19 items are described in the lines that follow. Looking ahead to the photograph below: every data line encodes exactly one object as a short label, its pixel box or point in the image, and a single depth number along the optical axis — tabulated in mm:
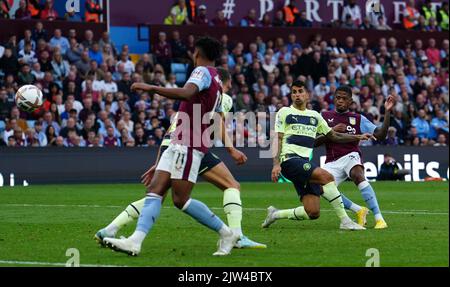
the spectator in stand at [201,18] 34844
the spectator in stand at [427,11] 40181
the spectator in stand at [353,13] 38250
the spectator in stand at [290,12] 36938
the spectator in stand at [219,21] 35338
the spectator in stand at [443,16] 40188
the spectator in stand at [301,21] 37031
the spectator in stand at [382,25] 38656
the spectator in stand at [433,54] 38438
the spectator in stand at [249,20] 36281
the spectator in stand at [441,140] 34688
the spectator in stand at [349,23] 37969
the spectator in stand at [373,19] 38594
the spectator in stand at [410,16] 39750
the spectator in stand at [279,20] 36656
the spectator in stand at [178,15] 34469
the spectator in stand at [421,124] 35156
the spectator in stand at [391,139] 33594
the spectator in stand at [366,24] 38259
